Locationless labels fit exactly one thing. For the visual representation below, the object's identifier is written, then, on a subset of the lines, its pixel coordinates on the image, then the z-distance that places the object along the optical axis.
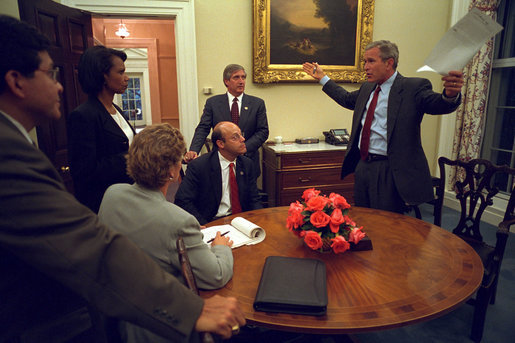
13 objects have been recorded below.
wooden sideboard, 4.04
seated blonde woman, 1.13
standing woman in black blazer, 1.95
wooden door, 2.70
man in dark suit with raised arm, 2.56
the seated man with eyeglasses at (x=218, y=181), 2.41
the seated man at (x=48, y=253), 0.67
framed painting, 4.14
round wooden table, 1.12
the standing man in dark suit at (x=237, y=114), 3.71
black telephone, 4.32
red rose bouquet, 1.54
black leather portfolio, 1.14
